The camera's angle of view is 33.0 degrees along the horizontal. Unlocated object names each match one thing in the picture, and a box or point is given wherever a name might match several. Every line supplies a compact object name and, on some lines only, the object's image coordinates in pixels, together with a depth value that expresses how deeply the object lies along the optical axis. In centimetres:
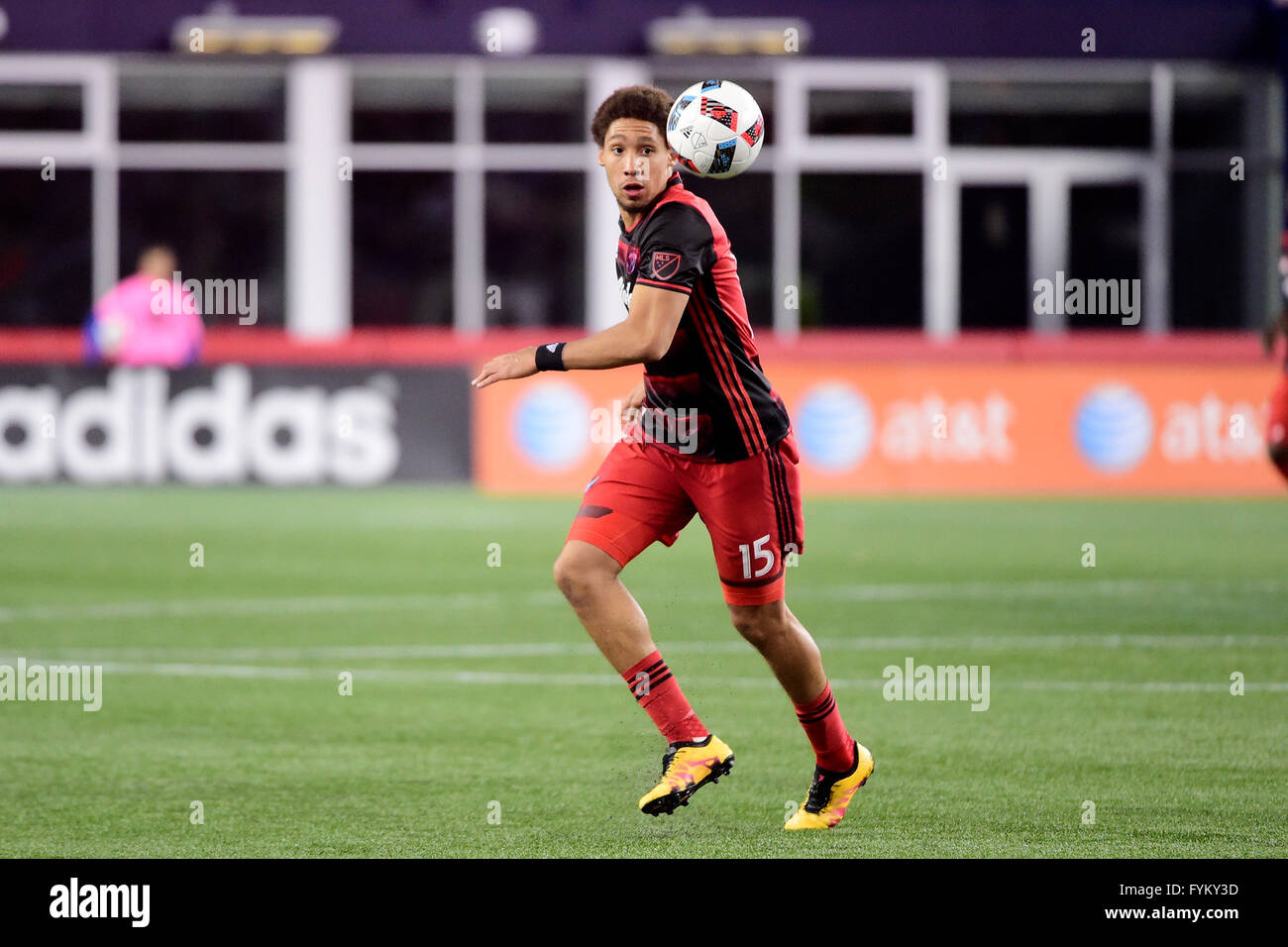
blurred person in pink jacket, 2347
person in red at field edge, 1459
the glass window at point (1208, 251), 3375
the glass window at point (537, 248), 3338
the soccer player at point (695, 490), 703
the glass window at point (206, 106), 3231
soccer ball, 705
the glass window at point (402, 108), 3241
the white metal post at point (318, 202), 3231
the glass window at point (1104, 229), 3353
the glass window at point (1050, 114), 3316
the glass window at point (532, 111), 3266
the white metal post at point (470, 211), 3253
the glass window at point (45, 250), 3300
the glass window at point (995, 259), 3353
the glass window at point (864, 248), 3353
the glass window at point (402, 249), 3312
